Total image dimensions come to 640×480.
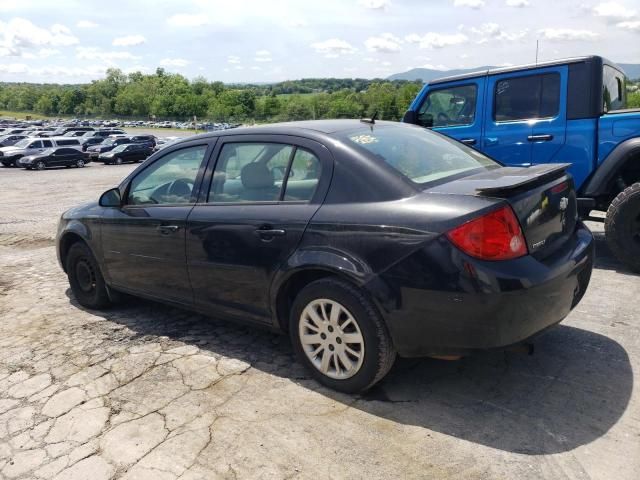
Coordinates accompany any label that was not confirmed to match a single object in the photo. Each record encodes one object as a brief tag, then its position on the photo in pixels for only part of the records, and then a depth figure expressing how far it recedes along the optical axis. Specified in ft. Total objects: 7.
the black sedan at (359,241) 9.02
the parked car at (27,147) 100.89
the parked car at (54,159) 95.81
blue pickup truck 17.67
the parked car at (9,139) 121.19
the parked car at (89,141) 117.87
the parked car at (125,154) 107.65
